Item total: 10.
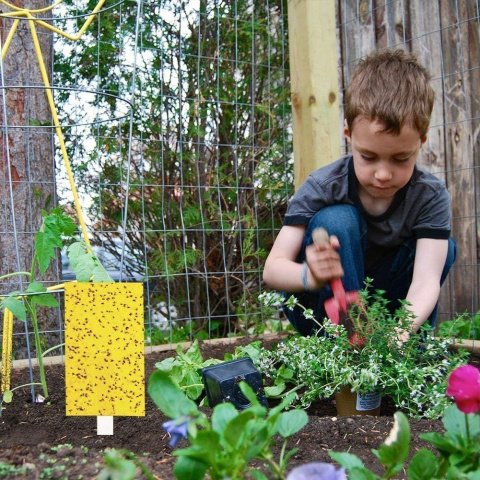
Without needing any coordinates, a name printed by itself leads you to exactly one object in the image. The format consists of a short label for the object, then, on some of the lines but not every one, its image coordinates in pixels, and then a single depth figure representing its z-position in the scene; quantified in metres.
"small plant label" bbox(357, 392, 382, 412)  1.67
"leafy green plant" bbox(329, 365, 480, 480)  0.79
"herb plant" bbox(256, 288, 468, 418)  1.56
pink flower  0.79
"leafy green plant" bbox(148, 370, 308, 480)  0.74
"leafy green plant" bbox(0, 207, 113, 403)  1.53
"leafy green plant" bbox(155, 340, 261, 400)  1.84
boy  1.79
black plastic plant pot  1.58
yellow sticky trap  1.41
